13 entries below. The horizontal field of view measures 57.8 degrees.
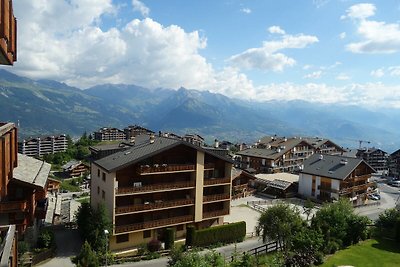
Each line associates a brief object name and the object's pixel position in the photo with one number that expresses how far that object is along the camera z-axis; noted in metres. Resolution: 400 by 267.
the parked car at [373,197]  83.32
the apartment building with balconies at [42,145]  155.25
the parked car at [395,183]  108.62
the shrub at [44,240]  39.62
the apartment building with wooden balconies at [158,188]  41.47
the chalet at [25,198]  34.69
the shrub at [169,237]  43.47
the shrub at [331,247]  41.29
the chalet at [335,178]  71.75
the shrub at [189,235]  44.28
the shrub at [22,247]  35.56
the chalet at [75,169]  105.09
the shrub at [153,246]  42.19
